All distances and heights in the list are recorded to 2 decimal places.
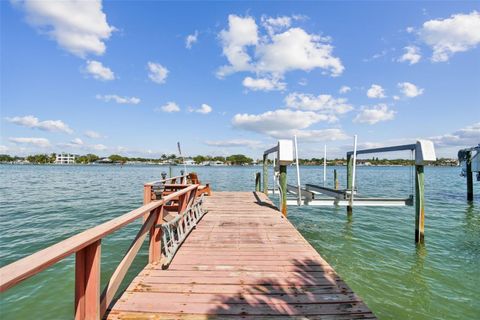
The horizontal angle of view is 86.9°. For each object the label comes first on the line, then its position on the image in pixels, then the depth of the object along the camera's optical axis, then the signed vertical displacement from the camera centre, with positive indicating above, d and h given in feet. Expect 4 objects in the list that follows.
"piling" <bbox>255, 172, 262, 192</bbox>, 50.14 -3.30
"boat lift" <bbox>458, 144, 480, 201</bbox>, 60.08 +0.86
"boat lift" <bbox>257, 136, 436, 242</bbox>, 23.54 -2.70
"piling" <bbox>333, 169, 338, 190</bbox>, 59.74 -4.18
